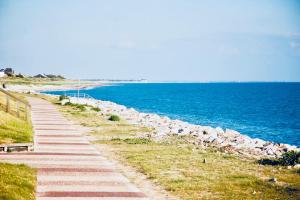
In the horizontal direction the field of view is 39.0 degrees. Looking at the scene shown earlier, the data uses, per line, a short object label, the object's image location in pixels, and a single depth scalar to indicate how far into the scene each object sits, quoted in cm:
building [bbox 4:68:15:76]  13906
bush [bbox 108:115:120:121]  3378
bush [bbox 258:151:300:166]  1695
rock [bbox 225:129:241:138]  3045
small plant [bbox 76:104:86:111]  4224
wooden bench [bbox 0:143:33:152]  1662
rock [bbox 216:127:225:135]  3086
